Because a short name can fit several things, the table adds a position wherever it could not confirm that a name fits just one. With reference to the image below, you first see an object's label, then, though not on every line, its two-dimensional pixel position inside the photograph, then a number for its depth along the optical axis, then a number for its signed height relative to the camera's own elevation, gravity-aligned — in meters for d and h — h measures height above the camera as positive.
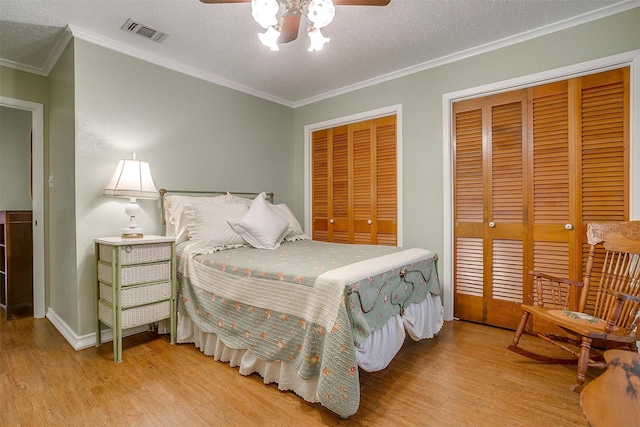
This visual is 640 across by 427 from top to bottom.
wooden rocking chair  1.77 -0.61
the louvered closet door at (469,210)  2.86 +0.00
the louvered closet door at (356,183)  3.41 +0.31
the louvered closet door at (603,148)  2.24 +0.45
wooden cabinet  3.14 -0.52
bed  1.56 -0.53
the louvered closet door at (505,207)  2.66 +0.02
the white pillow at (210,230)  2.53 -0.16
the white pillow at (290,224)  3.19 -0.14
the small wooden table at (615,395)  0.74 -0.48
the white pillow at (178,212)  2.71 -0.02
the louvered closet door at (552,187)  2.42 +0.17
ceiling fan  1.58 +1.01
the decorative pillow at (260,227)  2.67 -0.14
